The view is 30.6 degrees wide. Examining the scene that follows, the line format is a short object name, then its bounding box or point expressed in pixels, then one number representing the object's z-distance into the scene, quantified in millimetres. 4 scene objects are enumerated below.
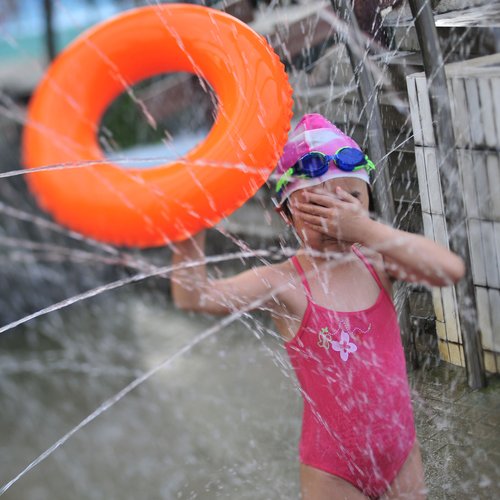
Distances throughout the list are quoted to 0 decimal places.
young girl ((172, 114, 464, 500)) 2104
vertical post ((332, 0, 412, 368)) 2650
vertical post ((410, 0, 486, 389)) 2457
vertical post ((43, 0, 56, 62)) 7719
